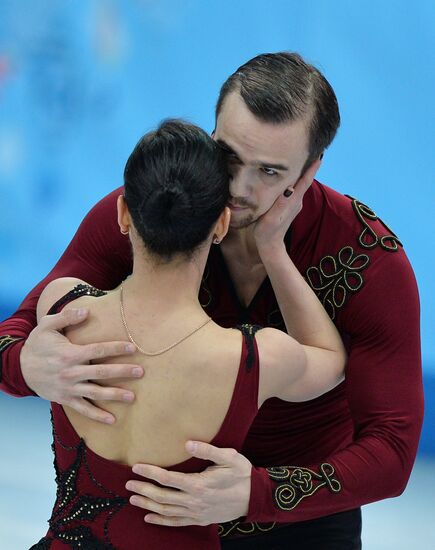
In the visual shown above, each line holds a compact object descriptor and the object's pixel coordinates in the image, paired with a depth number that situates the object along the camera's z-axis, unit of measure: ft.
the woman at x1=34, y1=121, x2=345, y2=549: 29.35
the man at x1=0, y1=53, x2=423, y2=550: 29.68
